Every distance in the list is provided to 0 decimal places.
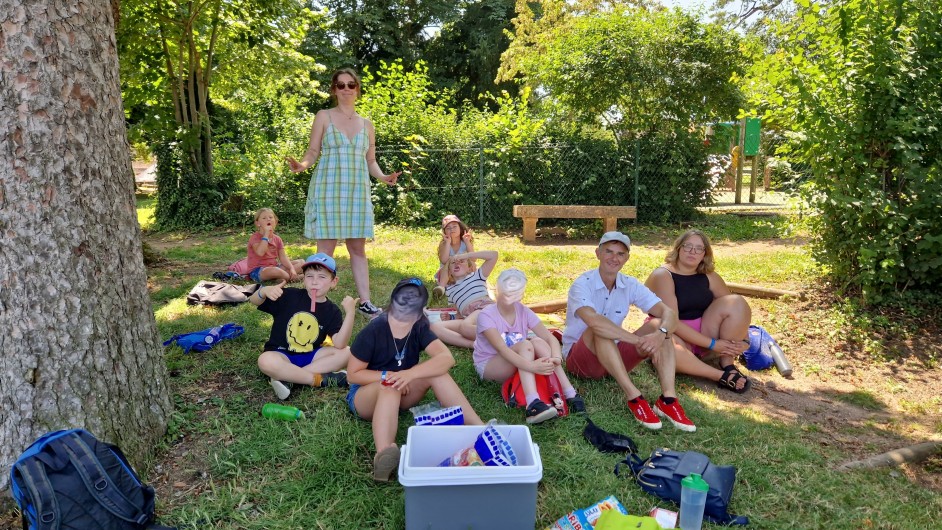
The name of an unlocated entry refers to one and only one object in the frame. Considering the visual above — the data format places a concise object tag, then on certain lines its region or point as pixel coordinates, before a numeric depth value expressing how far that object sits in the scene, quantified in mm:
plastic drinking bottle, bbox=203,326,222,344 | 4609
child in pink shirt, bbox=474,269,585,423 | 3750
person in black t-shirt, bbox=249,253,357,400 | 3893
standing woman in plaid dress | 5297
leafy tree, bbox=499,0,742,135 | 11617
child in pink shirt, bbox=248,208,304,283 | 6383
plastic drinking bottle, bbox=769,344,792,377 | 4812
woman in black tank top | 4535
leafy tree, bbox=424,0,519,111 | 24406
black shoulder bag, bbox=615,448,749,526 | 2768
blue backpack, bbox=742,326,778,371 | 4914
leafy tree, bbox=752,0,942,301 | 5289
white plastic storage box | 2361
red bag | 3777
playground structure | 15648
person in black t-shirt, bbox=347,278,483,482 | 3195
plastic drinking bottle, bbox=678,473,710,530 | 2633
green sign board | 16453
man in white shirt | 3896
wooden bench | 10508
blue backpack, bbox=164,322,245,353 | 4551
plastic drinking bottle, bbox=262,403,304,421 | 3559
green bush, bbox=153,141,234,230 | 11820
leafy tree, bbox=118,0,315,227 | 10156
